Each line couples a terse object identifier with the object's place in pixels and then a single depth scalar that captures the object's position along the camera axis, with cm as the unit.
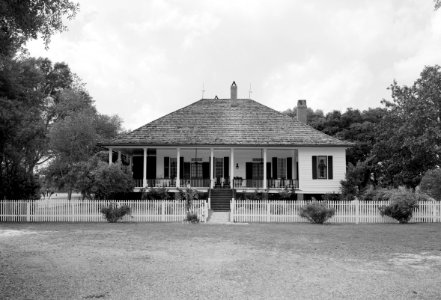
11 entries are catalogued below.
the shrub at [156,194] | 2931
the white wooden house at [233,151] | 3092
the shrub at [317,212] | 2094
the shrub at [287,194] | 2986
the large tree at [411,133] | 2892
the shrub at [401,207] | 2114
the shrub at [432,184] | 2345
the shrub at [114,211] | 2122
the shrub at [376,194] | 2369
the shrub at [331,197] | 2992
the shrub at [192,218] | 2124
